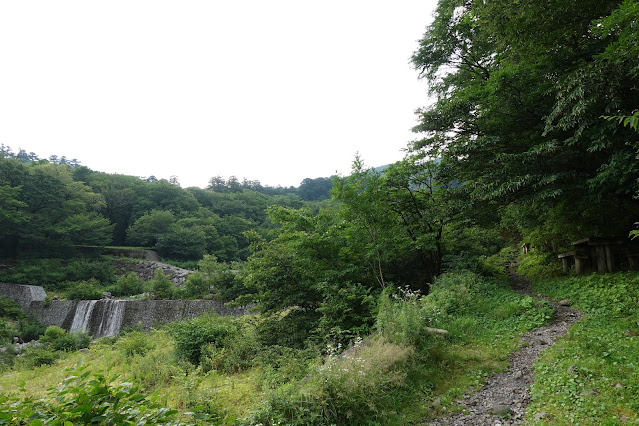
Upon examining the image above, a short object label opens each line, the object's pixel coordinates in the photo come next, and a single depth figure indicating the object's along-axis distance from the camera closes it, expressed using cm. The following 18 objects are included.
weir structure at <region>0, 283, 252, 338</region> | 1895
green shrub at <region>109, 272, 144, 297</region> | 2472
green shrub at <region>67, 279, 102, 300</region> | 2267
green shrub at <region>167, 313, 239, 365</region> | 871
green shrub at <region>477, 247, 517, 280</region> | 1122
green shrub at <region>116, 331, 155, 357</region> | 1064
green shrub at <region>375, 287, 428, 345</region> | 545
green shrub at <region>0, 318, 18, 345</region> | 1582
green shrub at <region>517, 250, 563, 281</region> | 1074
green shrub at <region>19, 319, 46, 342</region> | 1802
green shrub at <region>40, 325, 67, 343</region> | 1498
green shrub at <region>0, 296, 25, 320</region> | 1925
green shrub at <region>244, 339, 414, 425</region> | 369
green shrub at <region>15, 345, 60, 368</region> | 1180
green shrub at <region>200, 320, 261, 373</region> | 780
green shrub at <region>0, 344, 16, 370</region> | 1189
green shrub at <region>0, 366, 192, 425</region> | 183
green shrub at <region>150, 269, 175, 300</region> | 2207
